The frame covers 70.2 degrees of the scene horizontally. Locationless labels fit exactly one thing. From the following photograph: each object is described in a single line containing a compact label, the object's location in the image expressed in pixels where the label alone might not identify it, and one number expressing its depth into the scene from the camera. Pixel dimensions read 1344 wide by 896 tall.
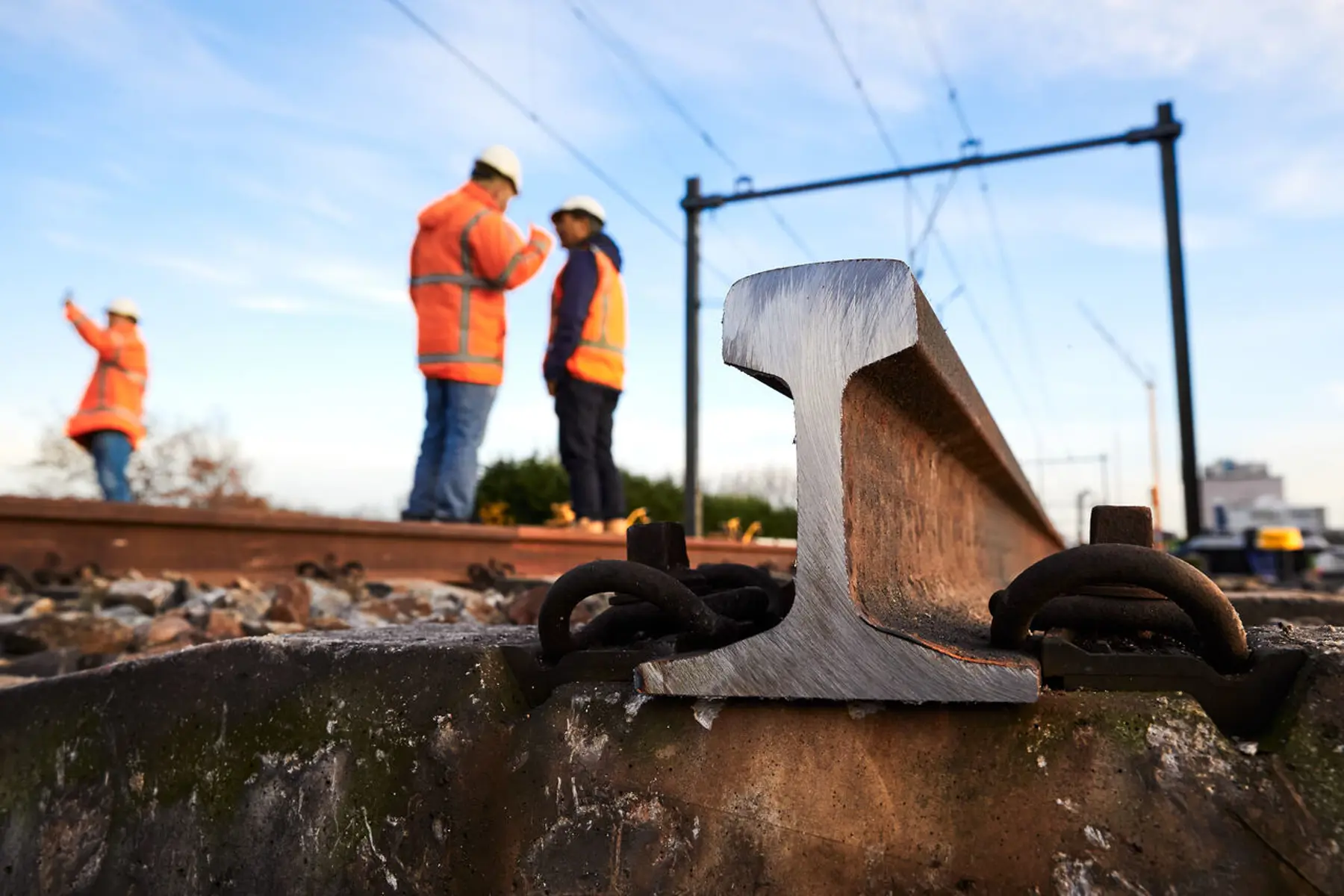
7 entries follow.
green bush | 19.03
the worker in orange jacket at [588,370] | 7.39
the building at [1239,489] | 47.69
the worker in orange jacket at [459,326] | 7.04
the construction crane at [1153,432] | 42.56
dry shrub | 19.27
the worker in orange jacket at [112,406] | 9.49
